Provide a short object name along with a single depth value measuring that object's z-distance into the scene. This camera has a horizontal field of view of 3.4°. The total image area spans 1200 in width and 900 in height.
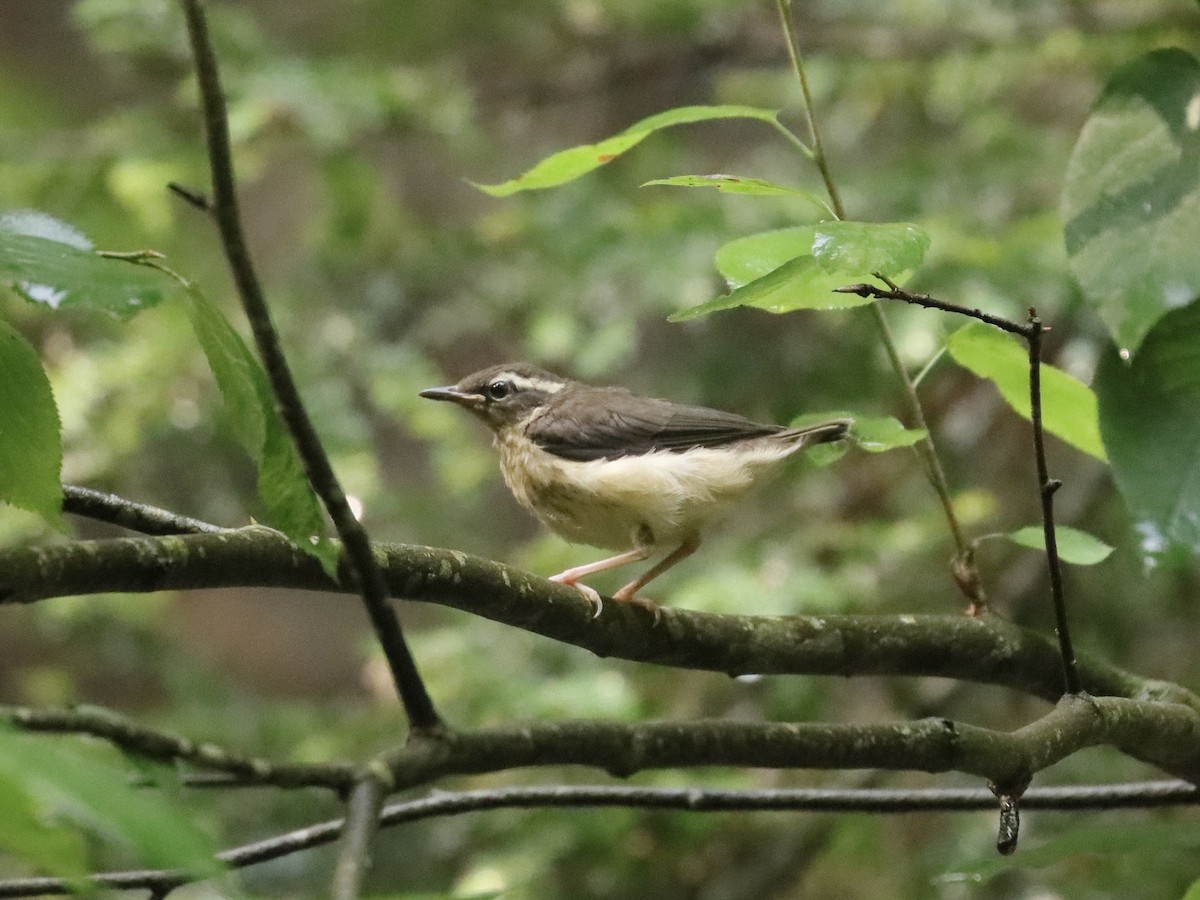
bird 5.10
